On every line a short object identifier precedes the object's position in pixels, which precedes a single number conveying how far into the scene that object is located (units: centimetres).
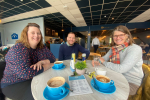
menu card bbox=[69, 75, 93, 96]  50
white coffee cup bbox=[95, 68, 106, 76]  73
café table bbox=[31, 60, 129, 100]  45
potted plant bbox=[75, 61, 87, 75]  72
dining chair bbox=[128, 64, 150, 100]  73
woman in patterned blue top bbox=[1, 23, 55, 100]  72
